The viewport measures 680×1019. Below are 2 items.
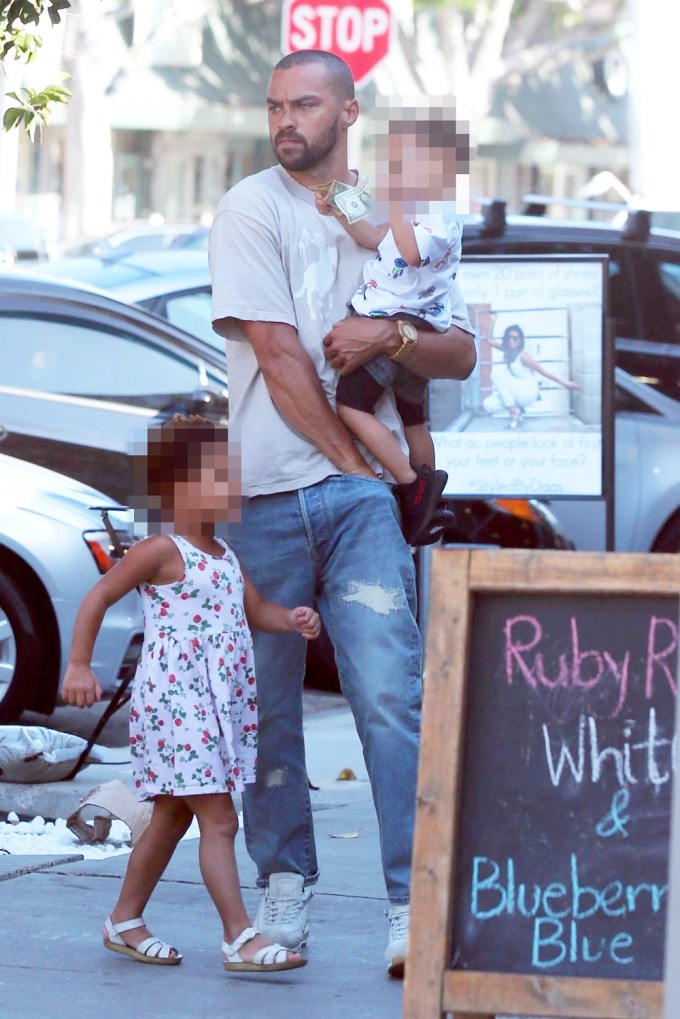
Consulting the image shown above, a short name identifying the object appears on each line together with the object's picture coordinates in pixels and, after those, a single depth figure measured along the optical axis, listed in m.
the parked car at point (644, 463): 19.22
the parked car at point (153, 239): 38.03
